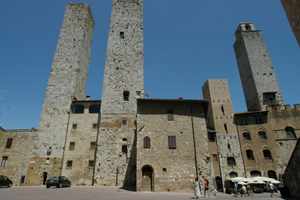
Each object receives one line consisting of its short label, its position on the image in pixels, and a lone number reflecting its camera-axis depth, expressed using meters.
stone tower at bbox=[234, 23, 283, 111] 33.09
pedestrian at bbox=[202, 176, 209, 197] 14.70
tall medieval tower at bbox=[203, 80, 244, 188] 27.16
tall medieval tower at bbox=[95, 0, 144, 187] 23.97
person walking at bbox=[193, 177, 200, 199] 13.05
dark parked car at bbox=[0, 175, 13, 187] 20.82
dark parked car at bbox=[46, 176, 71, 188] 18.55
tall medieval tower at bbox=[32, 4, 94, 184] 26.83
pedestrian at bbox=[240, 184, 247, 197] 18.61
